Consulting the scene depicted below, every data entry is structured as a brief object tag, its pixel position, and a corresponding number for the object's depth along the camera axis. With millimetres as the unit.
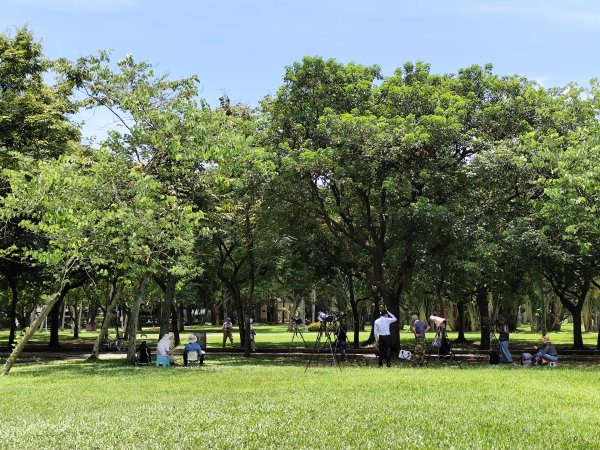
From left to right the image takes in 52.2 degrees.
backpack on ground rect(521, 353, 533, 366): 18703
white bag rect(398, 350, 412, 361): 18359
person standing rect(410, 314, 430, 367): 18359
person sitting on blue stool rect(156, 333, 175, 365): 19781
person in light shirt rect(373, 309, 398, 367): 17703
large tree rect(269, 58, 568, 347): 20031
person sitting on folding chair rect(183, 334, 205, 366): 20062
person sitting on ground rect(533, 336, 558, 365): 18469
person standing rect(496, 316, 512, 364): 19797
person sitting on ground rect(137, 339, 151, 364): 20625
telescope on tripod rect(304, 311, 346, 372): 18125
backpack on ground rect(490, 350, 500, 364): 19984
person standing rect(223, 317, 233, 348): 33566
